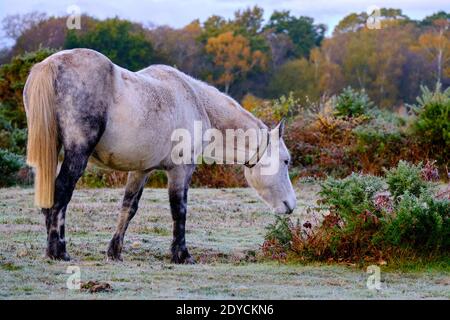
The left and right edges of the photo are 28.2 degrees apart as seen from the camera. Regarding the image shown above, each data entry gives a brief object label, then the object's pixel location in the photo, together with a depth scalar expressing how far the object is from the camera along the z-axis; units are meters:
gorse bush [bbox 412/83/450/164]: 17.59
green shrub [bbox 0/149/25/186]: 17.33
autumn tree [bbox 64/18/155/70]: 48.12
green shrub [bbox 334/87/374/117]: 19.12
